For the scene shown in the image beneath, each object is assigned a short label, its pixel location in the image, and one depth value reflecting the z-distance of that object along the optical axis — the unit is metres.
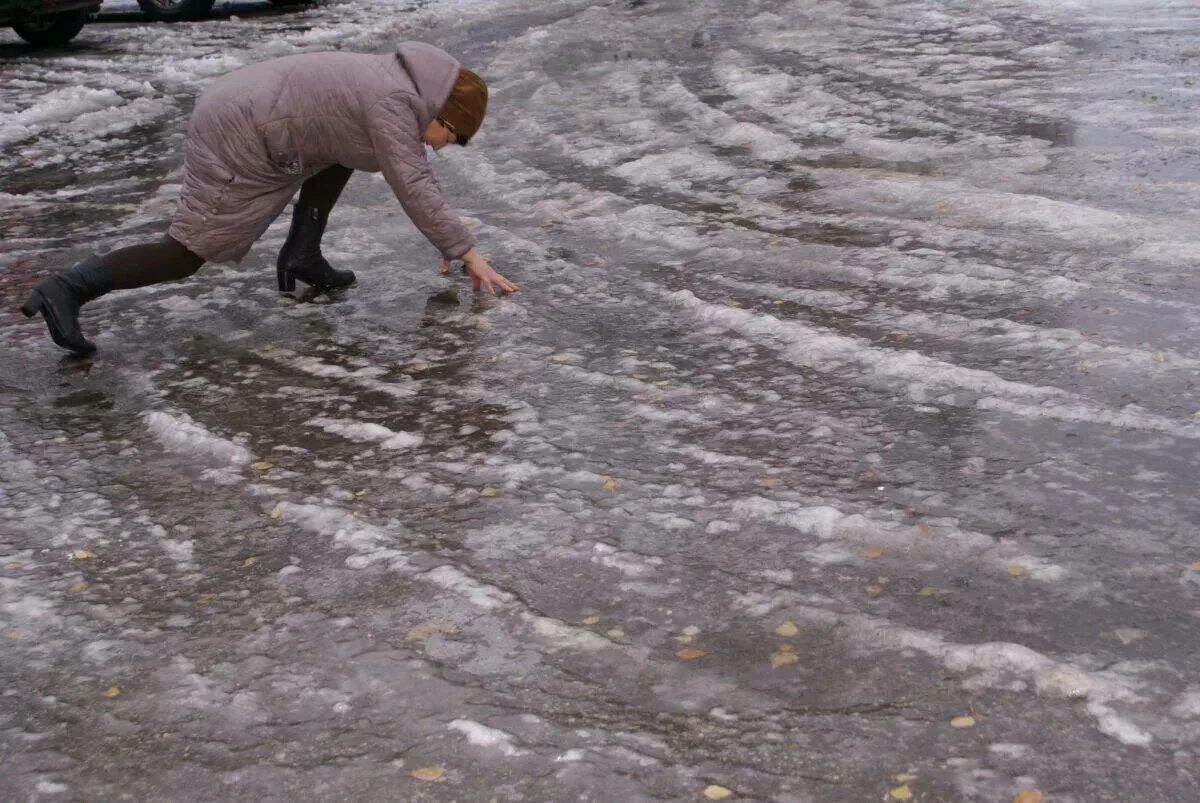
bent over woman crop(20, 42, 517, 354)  4.91
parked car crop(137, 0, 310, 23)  15.89
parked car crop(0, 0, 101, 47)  13.37
